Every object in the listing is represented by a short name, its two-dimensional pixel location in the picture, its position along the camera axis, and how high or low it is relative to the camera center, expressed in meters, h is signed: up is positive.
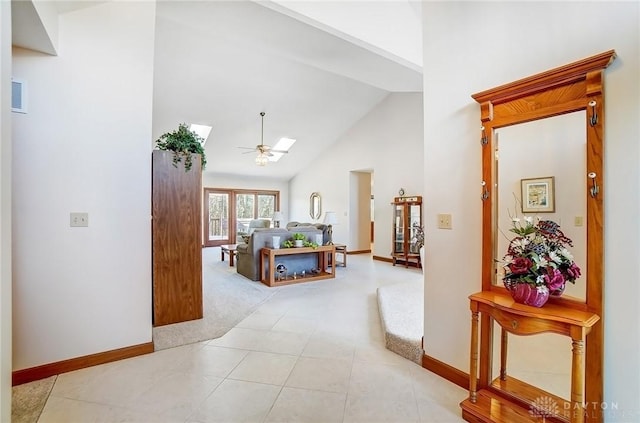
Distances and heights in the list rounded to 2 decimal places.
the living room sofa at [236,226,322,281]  5.02 -0.75
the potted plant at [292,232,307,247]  5.08 -0.47
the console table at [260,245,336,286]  4.74 -0.89
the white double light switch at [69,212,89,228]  2.21 -0.06
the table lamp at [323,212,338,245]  6.96 -0.17
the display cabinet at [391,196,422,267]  6.26 -0.37
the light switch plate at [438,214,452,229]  2.13 -0.06
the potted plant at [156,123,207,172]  3.01 +0.68
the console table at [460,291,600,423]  1.34 -0.77
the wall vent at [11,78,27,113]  2.03 +0.79
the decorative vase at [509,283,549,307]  1.50 -0.42
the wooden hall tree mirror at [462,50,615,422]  1.42 +0.06
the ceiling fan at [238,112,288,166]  5.95 +1.15
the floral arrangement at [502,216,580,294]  1.51 -0.24
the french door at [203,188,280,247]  9.90 +0.01
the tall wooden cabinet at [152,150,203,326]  2.92 -0.29
